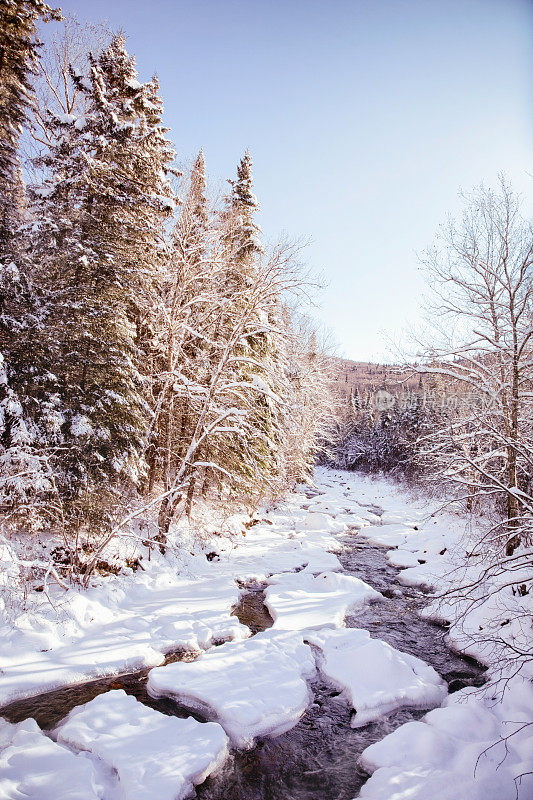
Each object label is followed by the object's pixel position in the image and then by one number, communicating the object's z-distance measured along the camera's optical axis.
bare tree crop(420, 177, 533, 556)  8.18
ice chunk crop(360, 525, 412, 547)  14.69
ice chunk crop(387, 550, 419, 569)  11.88
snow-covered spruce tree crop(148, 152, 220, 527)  10.03
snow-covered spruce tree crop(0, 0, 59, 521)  6.45
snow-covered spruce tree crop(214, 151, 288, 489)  10.62
